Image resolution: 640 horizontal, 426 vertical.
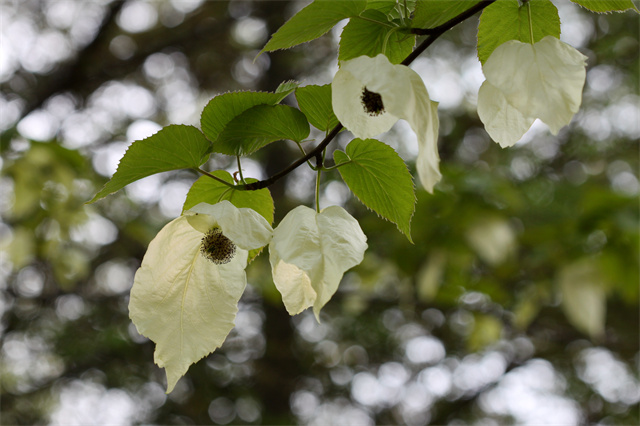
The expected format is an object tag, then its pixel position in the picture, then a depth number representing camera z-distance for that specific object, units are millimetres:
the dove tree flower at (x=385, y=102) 1132
